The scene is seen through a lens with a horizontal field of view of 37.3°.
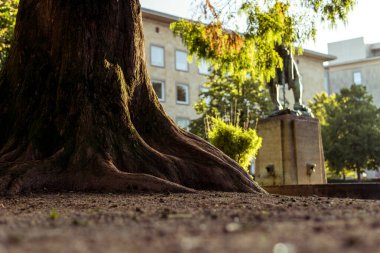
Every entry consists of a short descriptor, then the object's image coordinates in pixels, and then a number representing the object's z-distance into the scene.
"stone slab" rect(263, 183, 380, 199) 10.73
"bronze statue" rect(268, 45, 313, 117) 17.52
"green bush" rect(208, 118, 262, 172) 14.27
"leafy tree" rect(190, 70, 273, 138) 35.47
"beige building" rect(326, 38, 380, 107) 75.25
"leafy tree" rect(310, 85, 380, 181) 42.03
